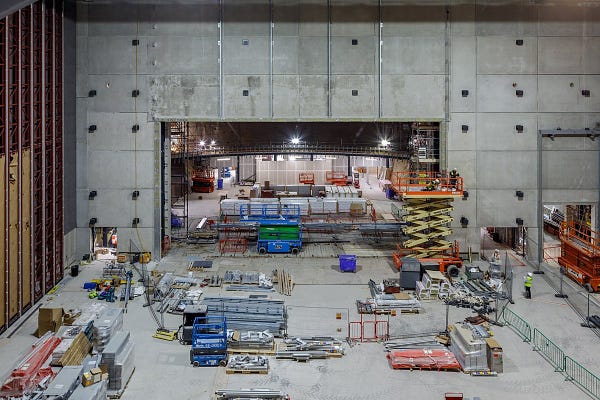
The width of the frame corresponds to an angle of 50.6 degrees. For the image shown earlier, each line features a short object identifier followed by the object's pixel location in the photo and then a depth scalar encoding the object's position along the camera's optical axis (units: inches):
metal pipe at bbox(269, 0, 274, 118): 1136.2
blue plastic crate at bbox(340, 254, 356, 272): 1077.8
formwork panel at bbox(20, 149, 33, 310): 868.6
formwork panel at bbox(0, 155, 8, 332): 792.9
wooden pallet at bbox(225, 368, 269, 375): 679.1
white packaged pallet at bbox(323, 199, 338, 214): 1562.5
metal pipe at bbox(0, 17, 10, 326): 800.9
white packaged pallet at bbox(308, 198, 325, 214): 1549.0
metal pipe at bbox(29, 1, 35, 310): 898.7
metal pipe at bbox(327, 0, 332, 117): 1139.9
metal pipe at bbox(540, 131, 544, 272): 1146.0
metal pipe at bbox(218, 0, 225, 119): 1131.9
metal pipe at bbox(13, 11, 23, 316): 850.8
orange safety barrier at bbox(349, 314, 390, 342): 775.7
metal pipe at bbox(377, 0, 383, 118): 1140.5
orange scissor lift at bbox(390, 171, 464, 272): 1051.9
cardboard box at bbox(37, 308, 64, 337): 781.3
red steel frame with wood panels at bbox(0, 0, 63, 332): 808.9
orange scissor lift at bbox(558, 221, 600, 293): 975.6
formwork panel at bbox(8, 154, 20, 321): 819.4
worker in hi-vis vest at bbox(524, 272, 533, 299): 938.1
